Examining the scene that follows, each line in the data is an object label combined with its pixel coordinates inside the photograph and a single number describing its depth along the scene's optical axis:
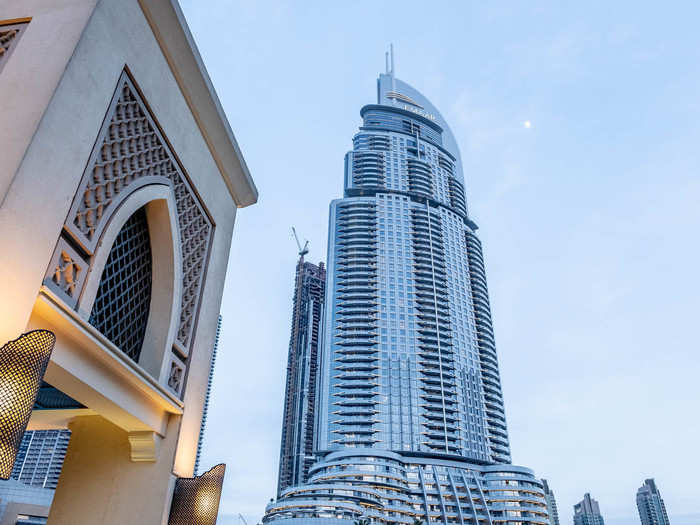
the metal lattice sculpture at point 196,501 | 6.15
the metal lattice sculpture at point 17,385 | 3.50
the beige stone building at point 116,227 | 4.34
